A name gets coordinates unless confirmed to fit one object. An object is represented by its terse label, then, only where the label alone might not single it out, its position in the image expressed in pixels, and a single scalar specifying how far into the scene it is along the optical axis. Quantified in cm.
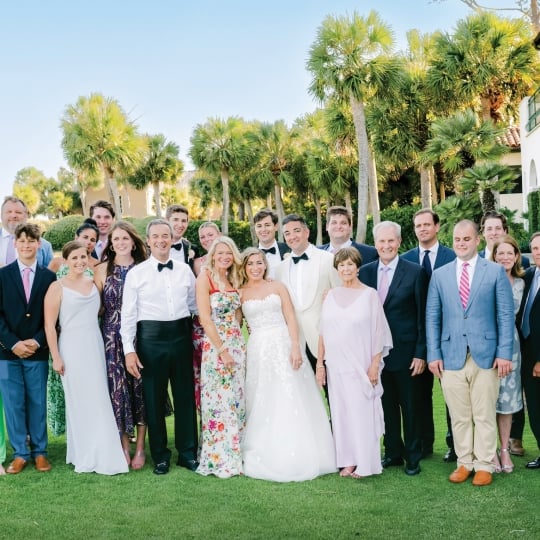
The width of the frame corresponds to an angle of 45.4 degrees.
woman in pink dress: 549
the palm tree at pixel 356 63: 2570
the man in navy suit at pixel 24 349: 579
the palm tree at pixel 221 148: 4131
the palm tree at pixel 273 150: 4141
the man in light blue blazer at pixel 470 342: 523
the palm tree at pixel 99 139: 3884
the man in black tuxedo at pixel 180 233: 715
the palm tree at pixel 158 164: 4884
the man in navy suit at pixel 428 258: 598
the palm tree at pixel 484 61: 2608
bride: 559
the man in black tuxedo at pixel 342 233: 639
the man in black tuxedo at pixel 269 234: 666
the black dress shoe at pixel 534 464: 569
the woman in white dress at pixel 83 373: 578
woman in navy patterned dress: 590
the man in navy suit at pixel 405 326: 561
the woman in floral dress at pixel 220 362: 571
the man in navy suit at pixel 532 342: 565
